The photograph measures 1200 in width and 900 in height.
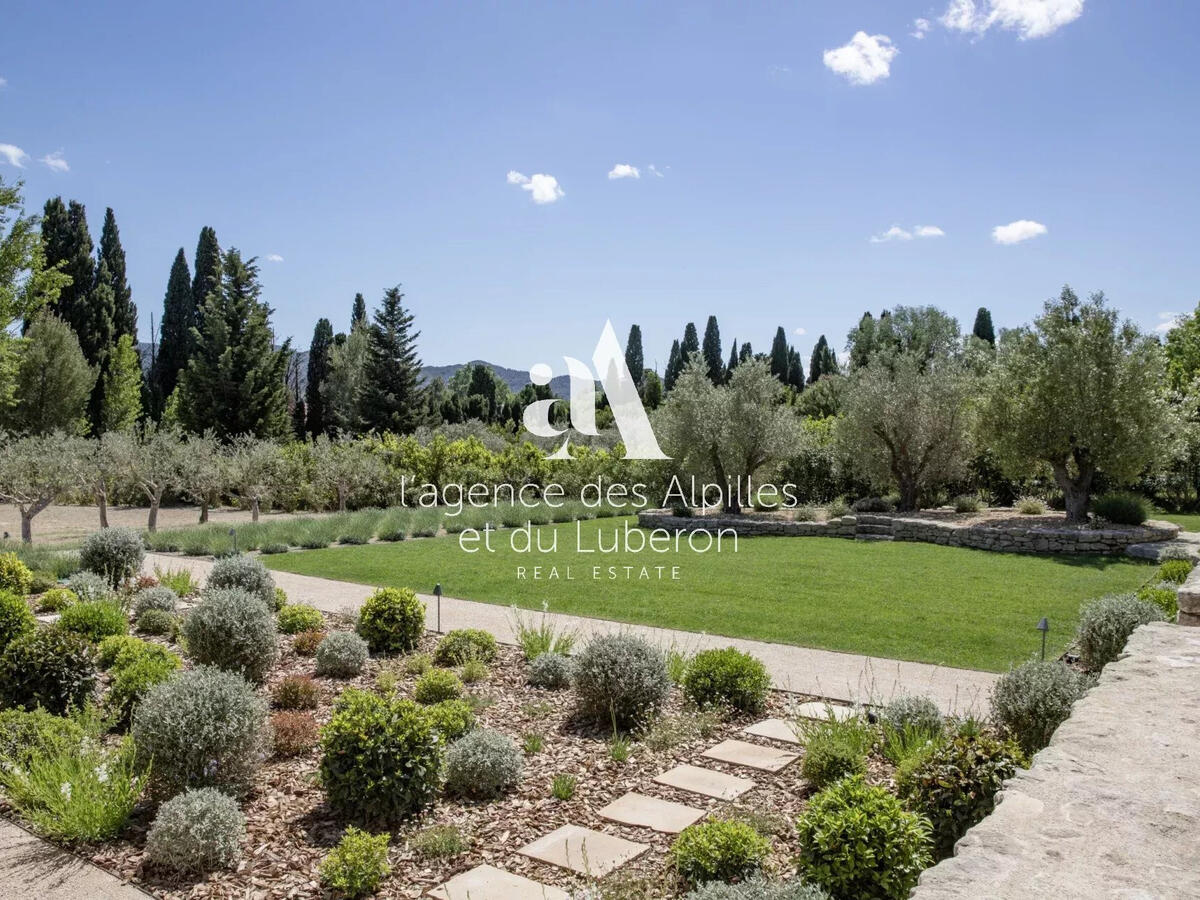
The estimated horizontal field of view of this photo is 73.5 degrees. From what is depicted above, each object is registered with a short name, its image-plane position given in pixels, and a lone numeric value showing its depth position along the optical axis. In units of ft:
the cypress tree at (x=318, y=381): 124.88
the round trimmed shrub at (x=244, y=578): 26.50
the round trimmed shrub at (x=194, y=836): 11.44
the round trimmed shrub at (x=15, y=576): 28.86
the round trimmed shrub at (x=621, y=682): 17.33
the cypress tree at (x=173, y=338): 119.96
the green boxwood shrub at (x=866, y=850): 10.00
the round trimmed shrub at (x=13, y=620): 19.48
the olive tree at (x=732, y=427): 58.08
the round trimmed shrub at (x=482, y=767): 14.06
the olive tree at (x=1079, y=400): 47.39
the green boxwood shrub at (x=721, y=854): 10.76
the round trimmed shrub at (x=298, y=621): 25.32
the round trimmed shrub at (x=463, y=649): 22.31
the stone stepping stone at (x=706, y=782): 13.98
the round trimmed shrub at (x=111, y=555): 32.17
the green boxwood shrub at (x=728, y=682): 18.35
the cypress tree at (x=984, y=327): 183.93
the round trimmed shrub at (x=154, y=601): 26.53
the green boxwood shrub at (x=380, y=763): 13.07
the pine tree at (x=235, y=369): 93.91
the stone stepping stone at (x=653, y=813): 12.82
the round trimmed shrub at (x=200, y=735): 13.20
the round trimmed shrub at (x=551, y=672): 20.44
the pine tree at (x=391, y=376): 103.60
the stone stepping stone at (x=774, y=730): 16.61
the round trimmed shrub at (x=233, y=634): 19.44
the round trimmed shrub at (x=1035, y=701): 14.56
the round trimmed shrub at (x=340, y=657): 20.94
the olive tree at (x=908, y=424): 57.93
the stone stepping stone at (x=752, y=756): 15.17
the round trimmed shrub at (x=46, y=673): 17.28
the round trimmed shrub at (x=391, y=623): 23.79
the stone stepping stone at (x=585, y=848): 11.52
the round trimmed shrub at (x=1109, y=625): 19.38
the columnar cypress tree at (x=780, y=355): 183.73
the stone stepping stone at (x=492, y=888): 10.71
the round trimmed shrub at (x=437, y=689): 18.66
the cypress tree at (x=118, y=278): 116.06
